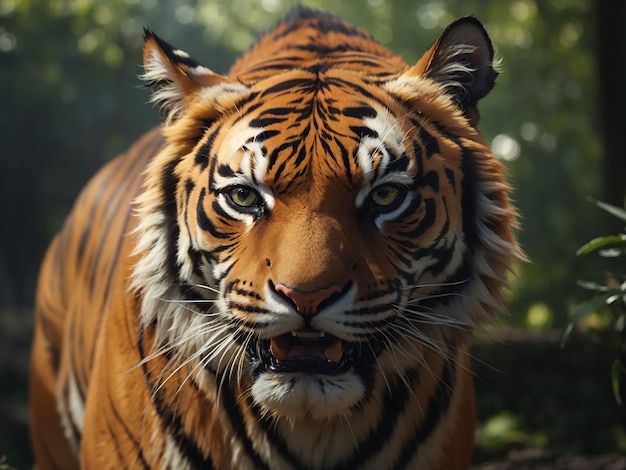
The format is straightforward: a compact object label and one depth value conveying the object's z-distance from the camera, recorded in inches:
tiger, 97.4
